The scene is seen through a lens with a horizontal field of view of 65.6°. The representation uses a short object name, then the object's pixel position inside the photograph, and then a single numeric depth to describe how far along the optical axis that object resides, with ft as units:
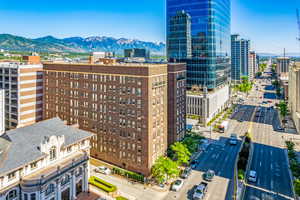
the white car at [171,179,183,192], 193.31
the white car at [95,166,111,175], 222.56
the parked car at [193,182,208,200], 177.91
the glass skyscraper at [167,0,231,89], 389.80
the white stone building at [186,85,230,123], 374.63
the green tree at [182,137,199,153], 244.01
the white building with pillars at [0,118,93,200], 143.54
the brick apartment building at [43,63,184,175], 215.31
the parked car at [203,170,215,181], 208.95
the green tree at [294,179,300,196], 165.07
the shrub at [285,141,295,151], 258.49
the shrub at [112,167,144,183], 208.97
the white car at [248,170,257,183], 205.73
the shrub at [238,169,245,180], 202.18
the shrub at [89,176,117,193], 188.48
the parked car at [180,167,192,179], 213.87
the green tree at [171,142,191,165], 218.79
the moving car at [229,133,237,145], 298.76
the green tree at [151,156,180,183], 195.42
